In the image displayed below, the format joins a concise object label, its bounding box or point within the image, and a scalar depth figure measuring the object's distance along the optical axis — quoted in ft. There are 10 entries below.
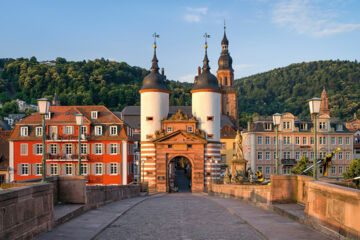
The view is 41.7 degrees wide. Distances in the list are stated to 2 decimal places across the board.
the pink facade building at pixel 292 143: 243.19
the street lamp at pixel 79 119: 81.61
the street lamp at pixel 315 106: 56.80
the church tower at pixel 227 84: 394.11
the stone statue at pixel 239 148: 123.44
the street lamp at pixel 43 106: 56.17
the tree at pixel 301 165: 219.00
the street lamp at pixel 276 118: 79.92
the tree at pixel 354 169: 208.64
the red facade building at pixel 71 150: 191.83
